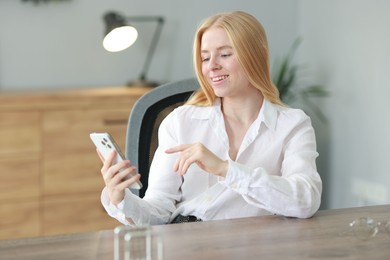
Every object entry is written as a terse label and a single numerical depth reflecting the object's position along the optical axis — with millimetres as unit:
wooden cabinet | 3686
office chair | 2318
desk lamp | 3799
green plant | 4180
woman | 2029
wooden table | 1571
